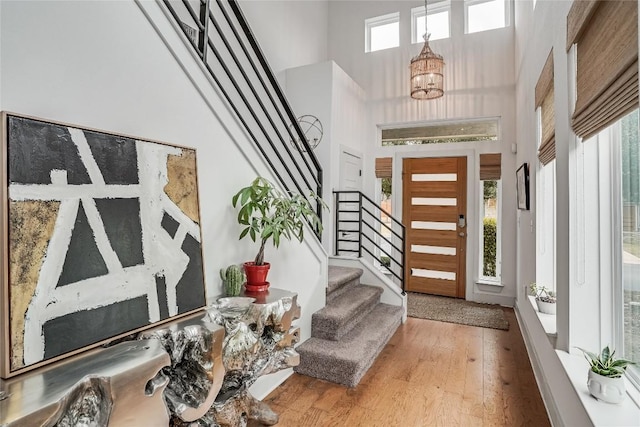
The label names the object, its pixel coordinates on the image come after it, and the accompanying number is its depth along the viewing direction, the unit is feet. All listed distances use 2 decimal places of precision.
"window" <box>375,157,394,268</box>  17.87
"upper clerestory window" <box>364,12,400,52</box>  17.94
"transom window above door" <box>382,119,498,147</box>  16.12
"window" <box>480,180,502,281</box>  15.87
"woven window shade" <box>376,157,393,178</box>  17.83
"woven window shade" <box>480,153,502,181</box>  15.66
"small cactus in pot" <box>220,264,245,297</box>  6.16
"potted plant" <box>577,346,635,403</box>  4.60
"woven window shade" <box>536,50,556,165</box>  7.65
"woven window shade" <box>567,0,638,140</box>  3.90
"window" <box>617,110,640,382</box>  4.92
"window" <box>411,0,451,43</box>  16.74
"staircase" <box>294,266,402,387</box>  8.40
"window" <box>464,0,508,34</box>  15.78
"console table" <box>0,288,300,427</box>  3.01
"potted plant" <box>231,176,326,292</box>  6.42
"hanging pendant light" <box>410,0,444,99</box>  14.84
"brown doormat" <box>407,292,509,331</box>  12.93
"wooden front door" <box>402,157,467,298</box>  16.31
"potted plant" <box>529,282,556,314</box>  8.36
